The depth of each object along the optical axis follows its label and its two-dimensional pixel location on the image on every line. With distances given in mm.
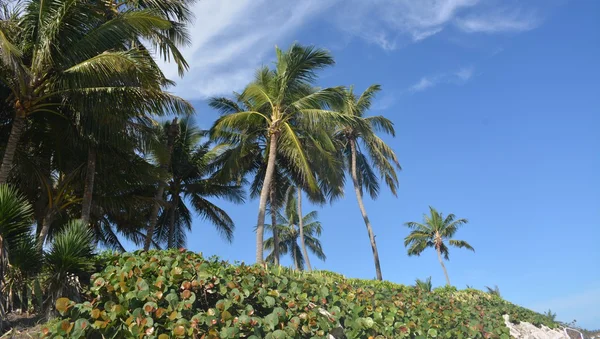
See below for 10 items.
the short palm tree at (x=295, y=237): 38844
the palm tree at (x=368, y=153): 24250
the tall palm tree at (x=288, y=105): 15055
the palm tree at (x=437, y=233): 35719
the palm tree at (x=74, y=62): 8898
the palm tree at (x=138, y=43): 10242
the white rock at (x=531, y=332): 10750
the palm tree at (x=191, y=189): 19766
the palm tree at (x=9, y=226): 5211
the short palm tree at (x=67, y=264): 4867
